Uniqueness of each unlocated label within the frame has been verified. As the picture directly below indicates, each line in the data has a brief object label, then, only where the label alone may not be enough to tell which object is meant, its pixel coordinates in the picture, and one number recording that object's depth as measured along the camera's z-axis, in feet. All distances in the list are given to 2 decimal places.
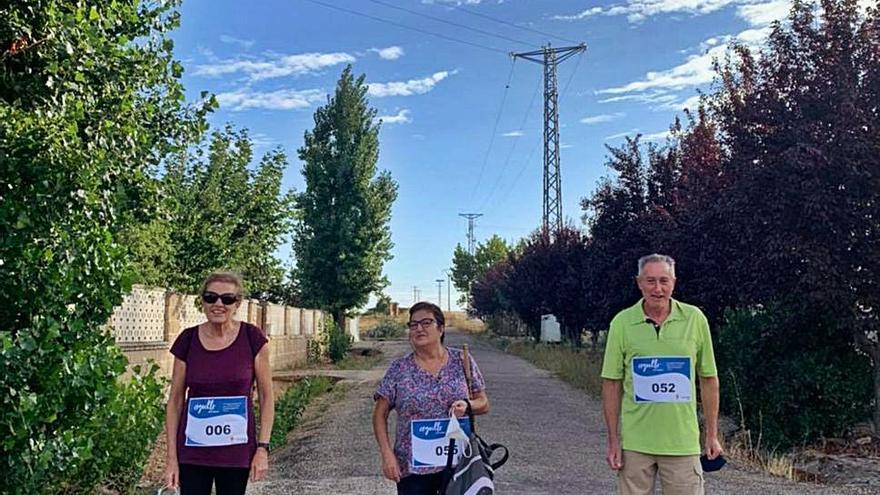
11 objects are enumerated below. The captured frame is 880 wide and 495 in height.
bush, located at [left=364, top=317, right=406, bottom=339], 212.64
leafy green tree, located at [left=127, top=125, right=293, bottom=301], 46.55
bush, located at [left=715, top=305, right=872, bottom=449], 33.96
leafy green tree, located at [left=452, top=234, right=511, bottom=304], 273.95
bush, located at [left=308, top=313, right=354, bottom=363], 99.60
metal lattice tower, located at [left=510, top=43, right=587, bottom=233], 128.47
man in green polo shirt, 14.88
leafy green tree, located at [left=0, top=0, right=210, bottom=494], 15.40
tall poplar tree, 108.88
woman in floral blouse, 13.76
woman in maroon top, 13.44
